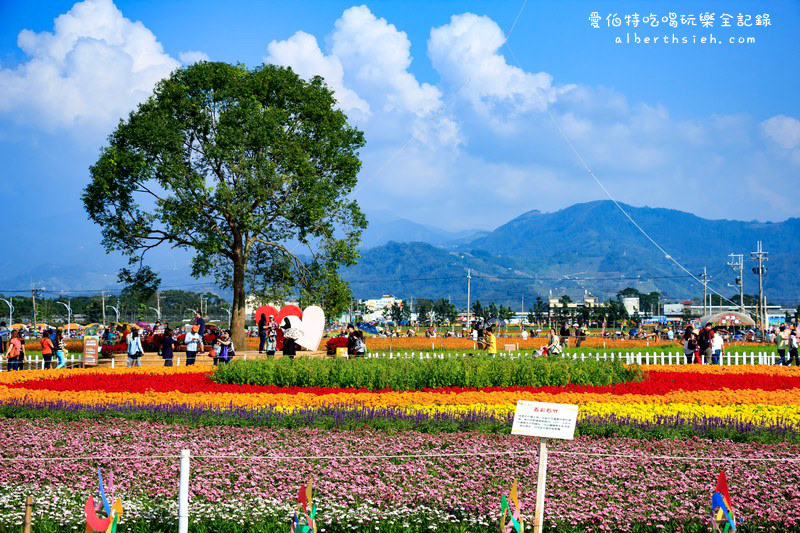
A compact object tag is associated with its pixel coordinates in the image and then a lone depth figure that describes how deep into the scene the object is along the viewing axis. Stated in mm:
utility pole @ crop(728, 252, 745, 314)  84250
